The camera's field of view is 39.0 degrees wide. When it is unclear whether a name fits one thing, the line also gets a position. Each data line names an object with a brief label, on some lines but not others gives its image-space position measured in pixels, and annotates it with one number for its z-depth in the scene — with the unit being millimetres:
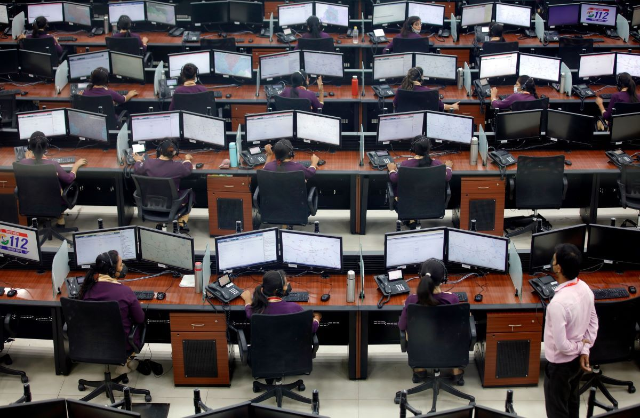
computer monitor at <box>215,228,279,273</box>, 6852
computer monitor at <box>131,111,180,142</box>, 8867
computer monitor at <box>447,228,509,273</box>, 6836
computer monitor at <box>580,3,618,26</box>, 12000
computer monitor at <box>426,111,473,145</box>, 8703
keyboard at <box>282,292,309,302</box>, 6691
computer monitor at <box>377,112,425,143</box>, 8734
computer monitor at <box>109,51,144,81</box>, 10453
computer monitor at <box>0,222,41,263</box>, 6949
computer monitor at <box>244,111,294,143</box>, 8812
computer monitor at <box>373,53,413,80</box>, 10414
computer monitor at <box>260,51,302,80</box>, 10391
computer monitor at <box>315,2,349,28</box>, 12164
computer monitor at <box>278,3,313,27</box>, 12180
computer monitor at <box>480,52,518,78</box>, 10500
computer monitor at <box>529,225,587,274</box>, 6824
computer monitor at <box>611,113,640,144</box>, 8766
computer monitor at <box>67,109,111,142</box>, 8914
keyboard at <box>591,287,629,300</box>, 6715
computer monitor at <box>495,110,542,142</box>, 8758
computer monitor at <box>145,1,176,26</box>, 12250
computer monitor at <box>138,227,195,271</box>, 6840
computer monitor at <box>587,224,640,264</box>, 6918
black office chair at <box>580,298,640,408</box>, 6207
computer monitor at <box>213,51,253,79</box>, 10461
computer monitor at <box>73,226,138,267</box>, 6898
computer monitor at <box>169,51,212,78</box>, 10461
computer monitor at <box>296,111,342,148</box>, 8758
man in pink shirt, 5562
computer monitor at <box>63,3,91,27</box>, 12305
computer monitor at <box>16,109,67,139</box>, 8992
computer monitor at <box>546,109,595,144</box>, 8750
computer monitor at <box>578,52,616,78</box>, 10617
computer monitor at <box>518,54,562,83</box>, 10383
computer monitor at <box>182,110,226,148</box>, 8812
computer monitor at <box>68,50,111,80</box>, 10477
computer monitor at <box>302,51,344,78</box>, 10469
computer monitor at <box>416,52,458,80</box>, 10445
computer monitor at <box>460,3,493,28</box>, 11945
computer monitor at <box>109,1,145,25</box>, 12250
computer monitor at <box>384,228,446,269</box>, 6852
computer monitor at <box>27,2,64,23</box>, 12398
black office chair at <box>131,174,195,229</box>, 8148
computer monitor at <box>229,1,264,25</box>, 12047
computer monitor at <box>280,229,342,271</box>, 6863
